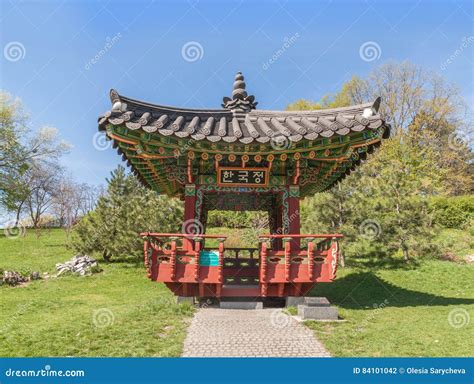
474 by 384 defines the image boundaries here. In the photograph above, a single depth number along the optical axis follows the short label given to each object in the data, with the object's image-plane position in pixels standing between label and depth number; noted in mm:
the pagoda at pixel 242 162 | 7266
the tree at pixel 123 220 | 18016
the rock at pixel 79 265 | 16391
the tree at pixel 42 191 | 30742
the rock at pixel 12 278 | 14609
